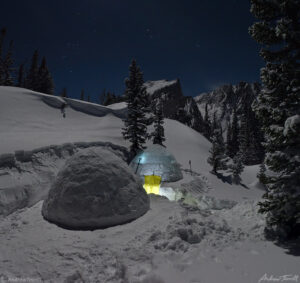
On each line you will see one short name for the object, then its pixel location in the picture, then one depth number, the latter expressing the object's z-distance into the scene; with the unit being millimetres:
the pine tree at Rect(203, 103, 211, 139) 67638
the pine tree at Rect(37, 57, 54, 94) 41594
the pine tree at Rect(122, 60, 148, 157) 22484
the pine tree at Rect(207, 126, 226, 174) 26875
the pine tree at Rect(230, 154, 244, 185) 26547
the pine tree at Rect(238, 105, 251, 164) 42938
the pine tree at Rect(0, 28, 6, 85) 38197
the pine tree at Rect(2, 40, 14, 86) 38156
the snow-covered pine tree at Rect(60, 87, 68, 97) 62456
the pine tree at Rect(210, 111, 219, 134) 78638
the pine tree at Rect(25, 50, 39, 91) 42656
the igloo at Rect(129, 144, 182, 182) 18328
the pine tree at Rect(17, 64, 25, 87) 48706
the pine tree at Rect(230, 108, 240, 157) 49344
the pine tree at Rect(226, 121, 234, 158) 48188
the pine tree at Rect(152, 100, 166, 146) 27938
